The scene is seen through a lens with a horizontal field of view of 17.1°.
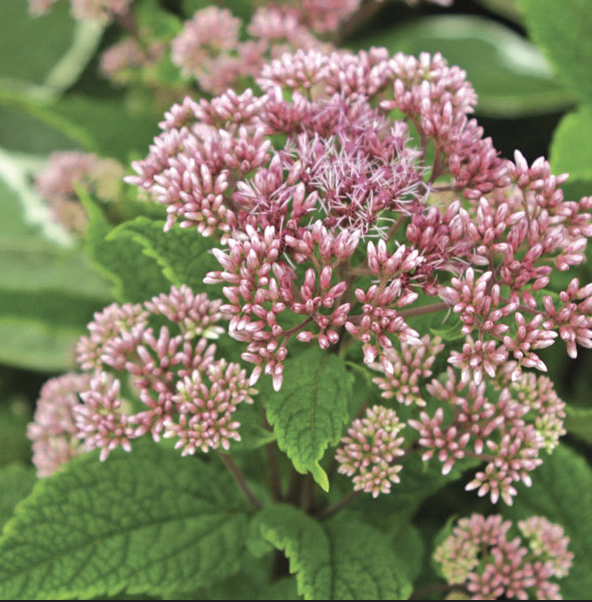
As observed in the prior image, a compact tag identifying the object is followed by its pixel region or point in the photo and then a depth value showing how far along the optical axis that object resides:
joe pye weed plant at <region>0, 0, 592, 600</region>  0.49
